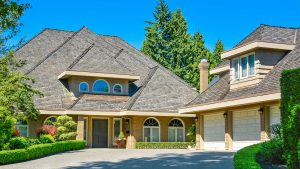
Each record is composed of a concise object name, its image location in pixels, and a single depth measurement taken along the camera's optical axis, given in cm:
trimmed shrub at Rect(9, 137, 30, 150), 2184
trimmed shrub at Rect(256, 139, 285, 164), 1315
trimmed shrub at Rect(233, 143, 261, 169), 1067
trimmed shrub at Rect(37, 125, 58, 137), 2942
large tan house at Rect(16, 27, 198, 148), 3192
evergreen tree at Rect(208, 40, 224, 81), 5492
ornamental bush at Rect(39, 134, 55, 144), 2538
